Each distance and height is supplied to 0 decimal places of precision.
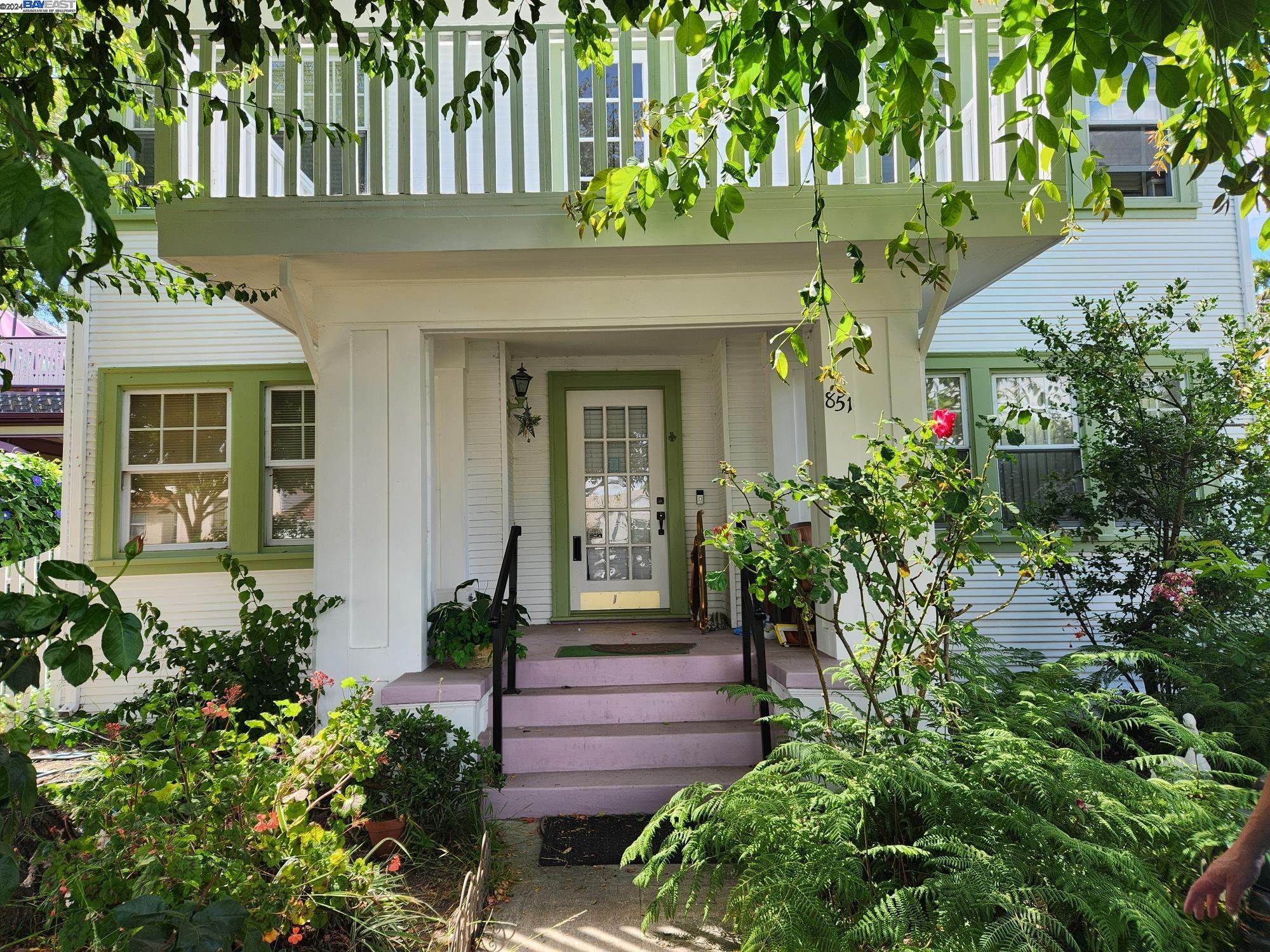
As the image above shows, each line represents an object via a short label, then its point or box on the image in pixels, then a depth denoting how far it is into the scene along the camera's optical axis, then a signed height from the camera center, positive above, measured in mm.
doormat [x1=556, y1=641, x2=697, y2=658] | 6004 -876
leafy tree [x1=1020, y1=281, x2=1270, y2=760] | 5234 +232
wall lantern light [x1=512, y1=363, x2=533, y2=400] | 7301 +1362
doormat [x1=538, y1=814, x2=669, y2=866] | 4070 -1601
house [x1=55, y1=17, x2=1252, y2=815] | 4871 +1320
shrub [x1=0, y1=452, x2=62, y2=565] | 9266 +638
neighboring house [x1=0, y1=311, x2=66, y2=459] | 10711 +2181
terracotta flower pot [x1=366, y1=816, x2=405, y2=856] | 3834 -1359
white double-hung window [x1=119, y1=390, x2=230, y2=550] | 7625 +692
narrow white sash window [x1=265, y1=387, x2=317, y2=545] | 7703 +676
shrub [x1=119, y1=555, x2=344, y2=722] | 4965 -689
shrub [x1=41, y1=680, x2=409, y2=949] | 2391 -938
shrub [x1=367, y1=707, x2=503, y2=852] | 3963 -1208
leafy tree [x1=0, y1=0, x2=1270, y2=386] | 1199 +1122
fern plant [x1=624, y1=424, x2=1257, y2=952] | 2338 -960
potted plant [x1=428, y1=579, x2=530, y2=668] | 5406 -664
